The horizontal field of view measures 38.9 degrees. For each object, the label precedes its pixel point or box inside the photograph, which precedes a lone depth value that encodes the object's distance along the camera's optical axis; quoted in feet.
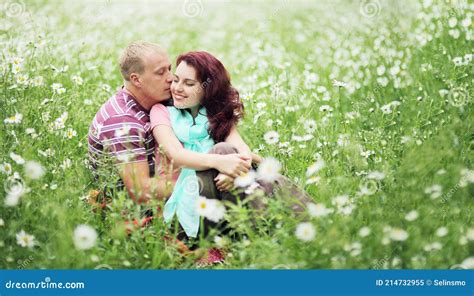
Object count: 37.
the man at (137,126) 10.09
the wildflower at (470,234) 9.58
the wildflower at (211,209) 9.37
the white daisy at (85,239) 9.01
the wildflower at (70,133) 12.29
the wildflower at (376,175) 9.90
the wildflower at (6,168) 10.29
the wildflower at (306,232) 9.04
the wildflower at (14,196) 9.59
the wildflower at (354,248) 8.84
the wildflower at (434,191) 9.70
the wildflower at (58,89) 12.73
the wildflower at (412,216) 9.43
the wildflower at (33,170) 9.92
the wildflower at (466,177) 10.44
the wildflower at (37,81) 13.19
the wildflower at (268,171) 10.12
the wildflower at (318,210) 9.12
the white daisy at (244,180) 9.84
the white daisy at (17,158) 10.07
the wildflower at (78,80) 14.18
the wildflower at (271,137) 11.98
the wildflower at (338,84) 11.93
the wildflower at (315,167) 9.99
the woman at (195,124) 10.22
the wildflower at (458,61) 13.48
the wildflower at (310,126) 12.87
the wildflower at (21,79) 12.88
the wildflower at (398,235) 9.14
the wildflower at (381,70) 15.52
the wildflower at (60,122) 11.78
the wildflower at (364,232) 9.10
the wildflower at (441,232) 9.33
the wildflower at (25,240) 9.27
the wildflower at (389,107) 12.91
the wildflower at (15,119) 11.19
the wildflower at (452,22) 15.38
